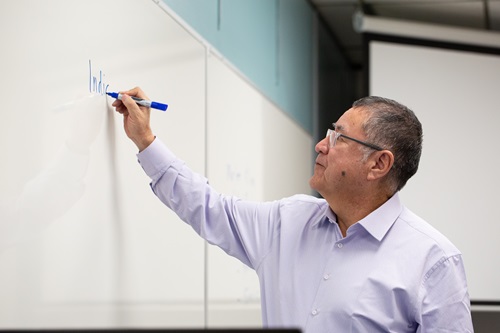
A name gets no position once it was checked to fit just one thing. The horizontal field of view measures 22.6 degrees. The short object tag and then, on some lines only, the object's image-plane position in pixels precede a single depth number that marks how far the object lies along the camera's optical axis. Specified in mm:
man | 2538
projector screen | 4779
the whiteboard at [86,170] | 2213
